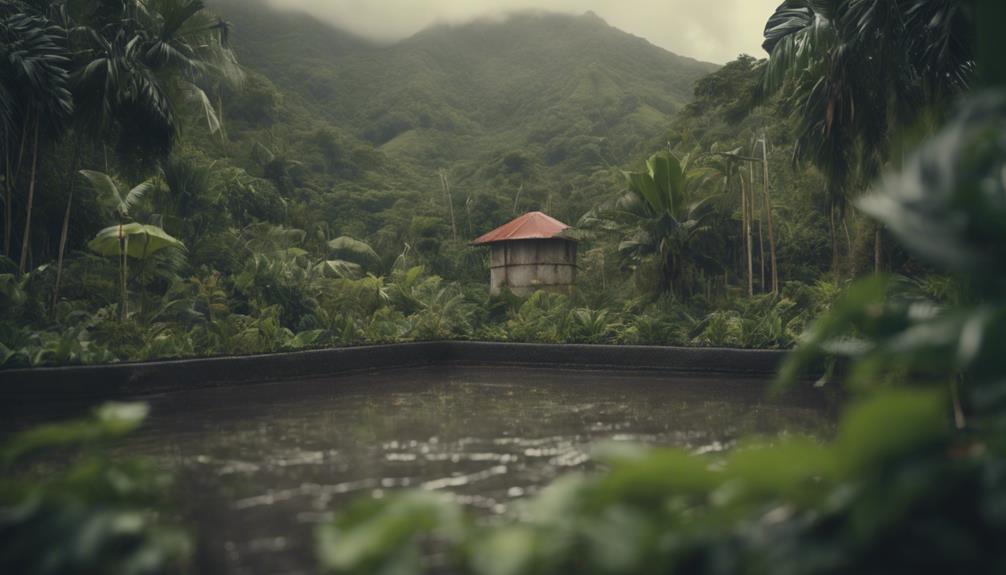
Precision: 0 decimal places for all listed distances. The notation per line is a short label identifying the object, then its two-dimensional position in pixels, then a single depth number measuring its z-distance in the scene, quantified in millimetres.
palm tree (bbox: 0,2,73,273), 9734
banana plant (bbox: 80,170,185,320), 10349
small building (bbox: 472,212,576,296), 18016
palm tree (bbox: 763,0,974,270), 7441
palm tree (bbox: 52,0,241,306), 11180
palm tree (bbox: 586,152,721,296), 14203
